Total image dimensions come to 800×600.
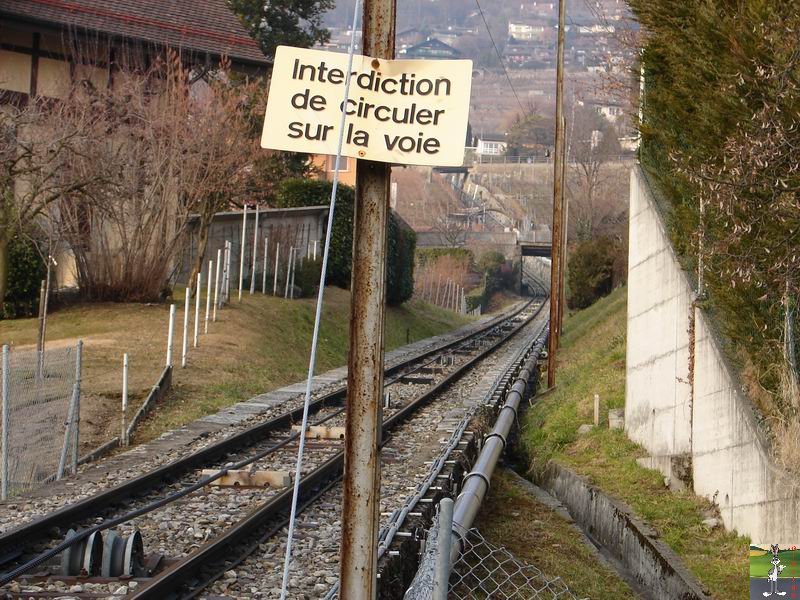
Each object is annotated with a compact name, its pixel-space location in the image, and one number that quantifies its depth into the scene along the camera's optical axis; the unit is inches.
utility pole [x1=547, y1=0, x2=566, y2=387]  958.4
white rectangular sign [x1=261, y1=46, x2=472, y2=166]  221.9
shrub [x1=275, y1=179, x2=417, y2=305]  1663.4
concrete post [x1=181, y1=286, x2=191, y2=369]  866.3
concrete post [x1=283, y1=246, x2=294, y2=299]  1479.1
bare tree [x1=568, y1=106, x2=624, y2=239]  2891.2
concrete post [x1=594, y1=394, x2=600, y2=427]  639.1
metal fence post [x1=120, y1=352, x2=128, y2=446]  637.9
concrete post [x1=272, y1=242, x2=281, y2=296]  1442.2
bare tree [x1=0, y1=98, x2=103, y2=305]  954.7
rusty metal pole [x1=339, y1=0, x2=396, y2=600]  230.8
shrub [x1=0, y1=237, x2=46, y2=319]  1145.4
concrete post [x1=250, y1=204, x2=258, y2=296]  1368.2
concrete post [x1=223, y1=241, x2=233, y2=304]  1215.7
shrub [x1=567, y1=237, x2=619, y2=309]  1907.0
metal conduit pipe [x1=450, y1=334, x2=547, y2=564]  324.5
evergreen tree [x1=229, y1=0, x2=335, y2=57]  2028.8
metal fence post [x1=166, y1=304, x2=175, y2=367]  802.2
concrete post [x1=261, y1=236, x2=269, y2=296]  1432.1
